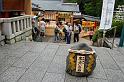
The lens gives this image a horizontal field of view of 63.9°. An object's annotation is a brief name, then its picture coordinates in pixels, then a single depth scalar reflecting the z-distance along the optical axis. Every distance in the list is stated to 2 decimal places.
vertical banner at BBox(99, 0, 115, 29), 4.94
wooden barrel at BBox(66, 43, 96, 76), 2.45
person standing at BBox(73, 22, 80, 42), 7.13
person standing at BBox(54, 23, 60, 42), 7.77
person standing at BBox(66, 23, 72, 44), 7.01
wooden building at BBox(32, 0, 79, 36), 13.04
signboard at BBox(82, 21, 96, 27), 10.58
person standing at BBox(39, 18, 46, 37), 7.56
